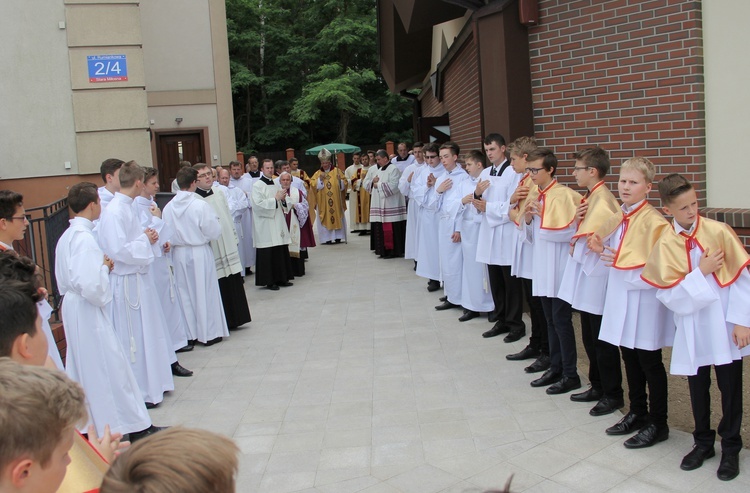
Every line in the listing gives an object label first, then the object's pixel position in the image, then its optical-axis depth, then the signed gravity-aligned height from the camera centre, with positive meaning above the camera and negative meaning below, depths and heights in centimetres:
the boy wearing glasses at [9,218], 452 -6
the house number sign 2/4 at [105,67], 1202 +219
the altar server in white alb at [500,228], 775 -52
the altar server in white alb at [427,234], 1092 -76
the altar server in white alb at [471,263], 879 -100
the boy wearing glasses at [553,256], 590 -65
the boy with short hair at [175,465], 153 -56
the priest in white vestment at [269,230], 1170 -60
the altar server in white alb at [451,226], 938 -57
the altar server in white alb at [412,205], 1245 -35
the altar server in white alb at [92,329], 526 -91
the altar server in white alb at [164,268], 736 -73
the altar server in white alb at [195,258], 827 -69
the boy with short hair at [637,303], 471 -85
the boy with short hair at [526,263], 673 -79
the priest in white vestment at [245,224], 1352 -54
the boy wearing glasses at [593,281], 531 -78
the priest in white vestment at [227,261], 912 -80
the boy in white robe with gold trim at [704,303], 423 -78
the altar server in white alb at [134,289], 607 -74
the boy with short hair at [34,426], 175 -52
